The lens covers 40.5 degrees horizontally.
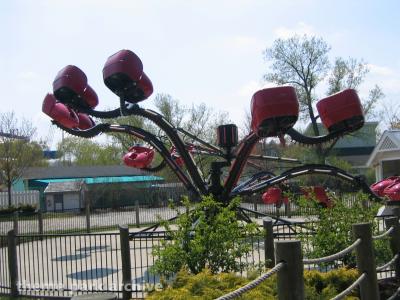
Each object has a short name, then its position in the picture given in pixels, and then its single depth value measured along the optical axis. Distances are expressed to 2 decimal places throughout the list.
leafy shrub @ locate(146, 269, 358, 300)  4.51
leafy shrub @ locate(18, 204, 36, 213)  34.31
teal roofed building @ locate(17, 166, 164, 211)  40.91
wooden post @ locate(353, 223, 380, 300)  4.98
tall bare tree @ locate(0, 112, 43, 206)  39.00
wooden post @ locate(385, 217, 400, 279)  6.36
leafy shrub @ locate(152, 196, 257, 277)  5.60
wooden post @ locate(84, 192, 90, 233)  22.13
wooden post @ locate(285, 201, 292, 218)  23.52
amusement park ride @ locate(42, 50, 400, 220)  10.83
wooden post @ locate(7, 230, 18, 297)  9.34
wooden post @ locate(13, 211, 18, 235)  18.16
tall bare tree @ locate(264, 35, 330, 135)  40.06
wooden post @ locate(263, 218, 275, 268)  7.42
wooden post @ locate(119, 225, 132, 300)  7.99
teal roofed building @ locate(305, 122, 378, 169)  68.04
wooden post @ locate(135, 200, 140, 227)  24.09
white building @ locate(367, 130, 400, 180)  24.67
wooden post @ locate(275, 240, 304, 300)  3.34
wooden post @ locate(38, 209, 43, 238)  20.22
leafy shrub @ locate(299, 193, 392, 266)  6.37
